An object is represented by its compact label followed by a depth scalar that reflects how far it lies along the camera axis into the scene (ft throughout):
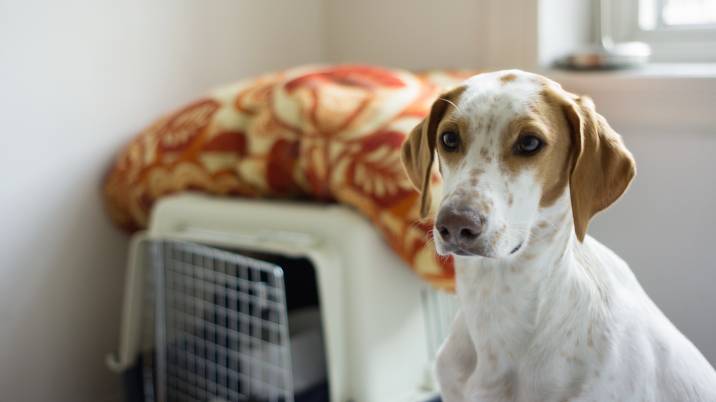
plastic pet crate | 4.57
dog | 2.76
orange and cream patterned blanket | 4.44
